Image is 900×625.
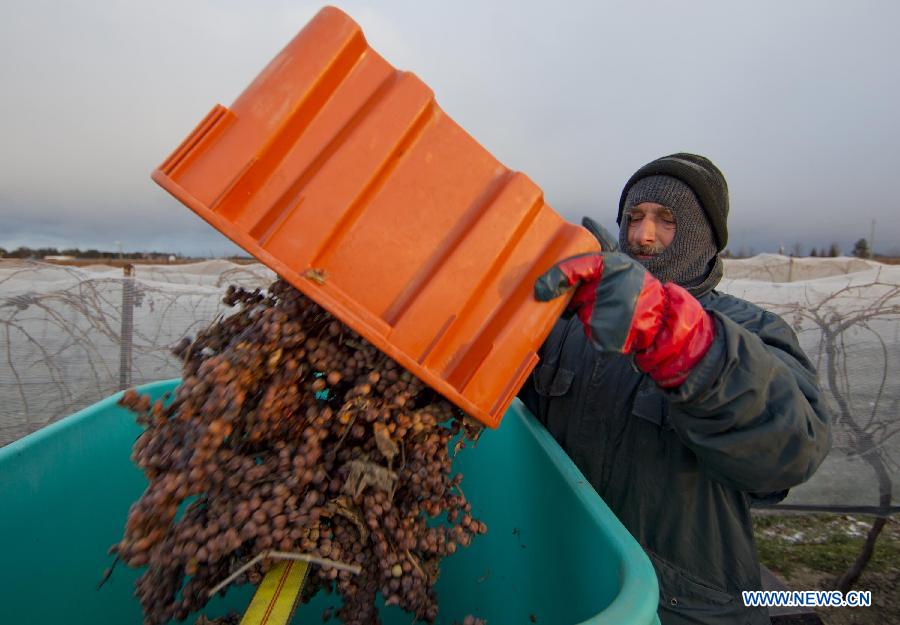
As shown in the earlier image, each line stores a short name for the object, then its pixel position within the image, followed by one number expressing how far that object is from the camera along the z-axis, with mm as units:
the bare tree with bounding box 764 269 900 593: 4426
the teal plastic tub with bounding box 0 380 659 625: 1438
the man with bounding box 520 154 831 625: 1376
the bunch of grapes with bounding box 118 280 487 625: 1135
